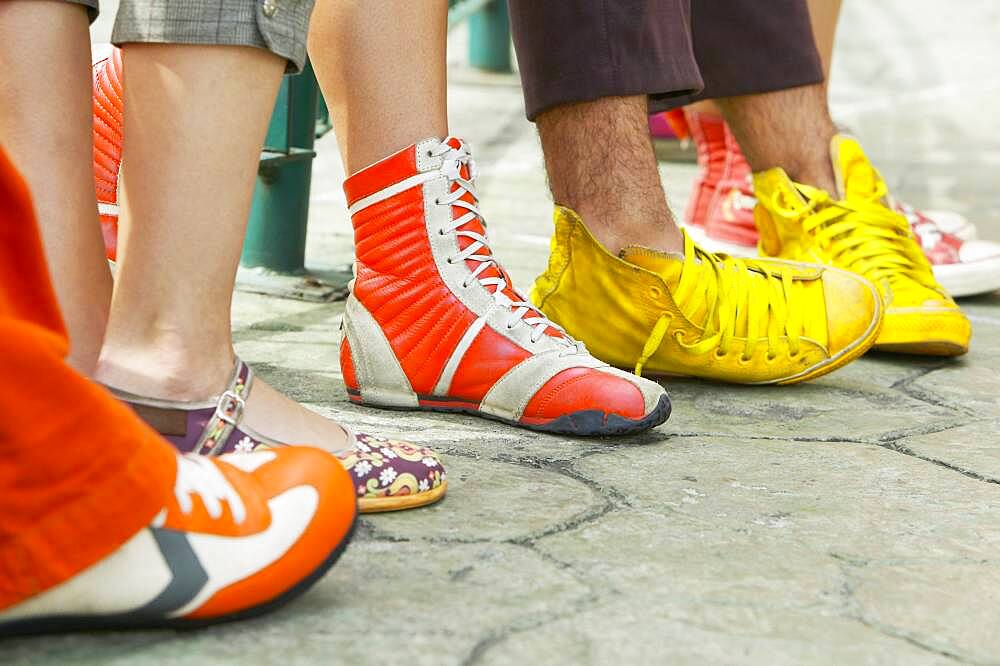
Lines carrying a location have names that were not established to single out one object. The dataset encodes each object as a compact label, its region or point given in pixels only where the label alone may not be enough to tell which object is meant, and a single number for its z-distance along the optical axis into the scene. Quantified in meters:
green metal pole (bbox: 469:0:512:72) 8.34
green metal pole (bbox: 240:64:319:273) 3.12
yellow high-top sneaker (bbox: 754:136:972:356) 2.85
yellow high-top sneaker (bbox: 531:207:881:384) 2.68
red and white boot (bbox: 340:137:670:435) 2.53
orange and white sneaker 2.14
